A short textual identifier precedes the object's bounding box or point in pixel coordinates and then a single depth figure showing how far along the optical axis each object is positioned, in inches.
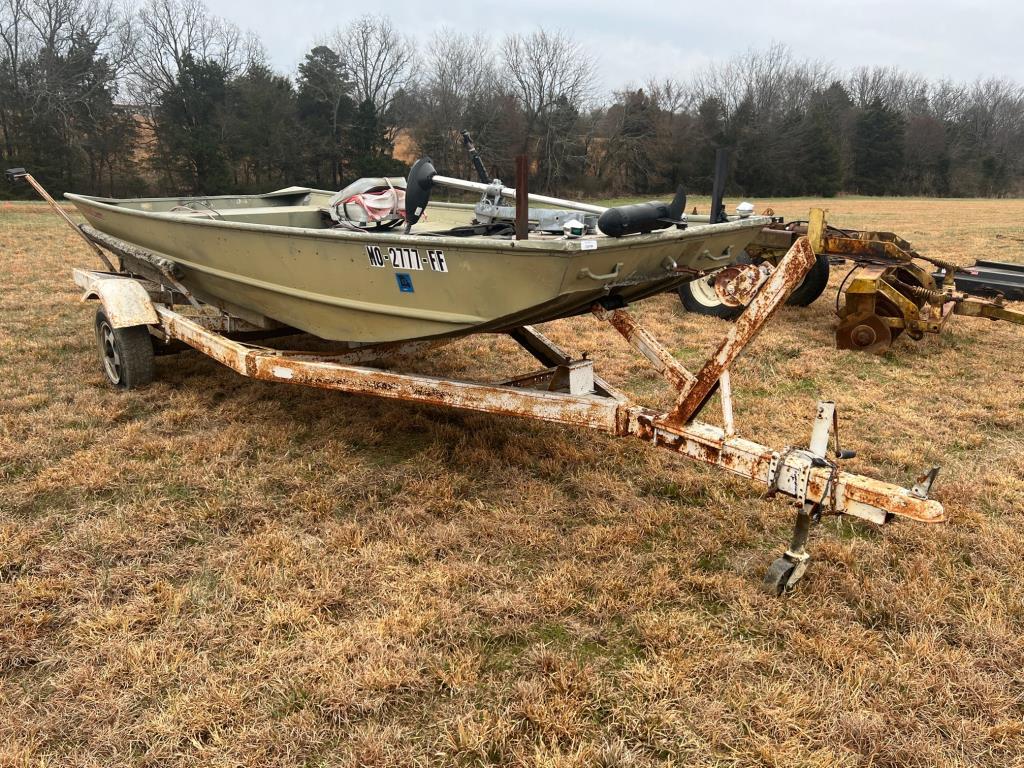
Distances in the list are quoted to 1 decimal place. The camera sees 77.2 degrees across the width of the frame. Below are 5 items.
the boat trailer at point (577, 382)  85.1
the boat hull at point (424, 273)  96.3
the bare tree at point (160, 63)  1274.6
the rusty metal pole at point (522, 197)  90.0
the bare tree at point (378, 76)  1582.2
